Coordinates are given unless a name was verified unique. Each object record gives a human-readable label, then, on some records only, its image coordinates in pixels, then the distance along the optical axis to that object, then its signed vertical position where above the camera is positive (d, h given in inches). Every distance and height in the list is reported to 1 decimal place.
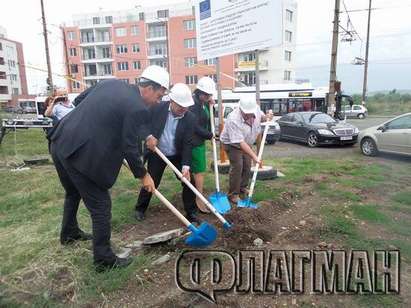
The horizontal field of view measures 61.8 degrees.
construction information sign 208.8 +40.3
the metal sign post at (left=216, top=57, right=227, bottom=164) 268.1 -15.0
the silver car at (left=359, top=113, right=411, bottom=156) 344.5 -56.1
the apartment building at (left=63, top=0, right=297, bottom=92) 1796.3 +233.0
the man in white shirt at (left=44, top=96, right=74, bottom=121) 236.8 -11.7
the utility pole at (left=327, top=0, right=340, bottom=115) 562.6 +35.6
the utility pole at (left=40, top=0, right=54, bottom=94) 949.8 +126.4
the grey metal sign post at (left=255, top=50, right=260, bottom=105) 234.1 +7.3
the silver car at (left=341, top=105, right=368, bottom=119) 1294.3 -102.6
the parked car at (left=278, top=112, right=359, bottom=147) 469.7 -61.8
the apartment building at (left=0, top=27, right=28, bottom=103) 2446.2 +144.9
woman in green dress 172.9 -21.1
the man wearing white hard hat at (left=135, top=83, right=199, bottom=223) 151.4 -21.8
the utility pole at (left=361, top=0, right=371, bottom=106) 1209.9 +57.1
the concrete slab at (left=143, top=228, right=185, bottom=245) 135.9 -58.4
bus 771.4 -27.4
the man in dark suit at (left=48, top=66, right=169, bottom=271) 108.3 -16.0
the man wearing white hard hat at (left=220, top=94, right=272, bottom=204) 175.3 -27.2
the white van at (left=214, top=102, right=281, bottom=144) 517.5 -70.9
